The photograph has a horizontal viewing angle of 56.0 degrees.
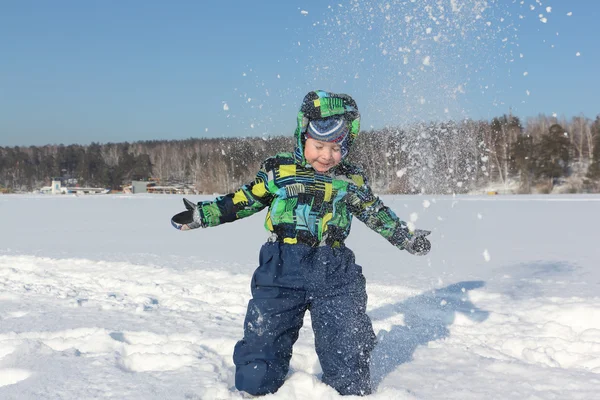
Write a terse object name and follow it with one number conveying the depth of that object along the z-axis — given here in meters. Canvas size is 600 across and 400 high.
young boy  2.76
